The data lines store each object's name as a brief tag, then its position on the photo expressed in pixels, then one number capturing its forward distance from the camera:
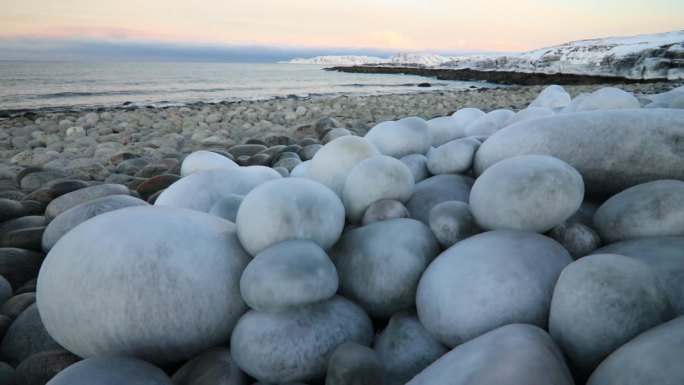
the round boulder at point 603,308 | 1.03
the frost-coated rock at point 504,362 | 0.95
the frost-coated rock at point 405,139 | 2.58
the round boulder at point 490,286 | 1.24
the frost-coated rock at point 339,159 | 2.15
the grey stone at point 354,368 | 1.15
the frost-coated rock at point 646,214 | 1.39
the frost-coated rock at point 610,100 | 2.77
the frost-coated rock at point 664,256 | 1.19
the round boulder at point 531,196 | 1.41
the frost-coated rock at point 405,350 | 1.31
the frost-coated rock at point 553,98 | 4.43
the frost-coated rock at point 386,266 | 1.50
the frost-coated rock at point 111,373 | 1.18
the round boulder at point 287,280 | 1.30
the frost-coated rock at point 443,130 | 3.04
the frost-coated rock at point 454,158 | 2.19
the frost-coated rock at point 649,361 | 0.84
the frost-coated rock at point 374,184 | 1.83
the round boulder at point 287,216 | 1.51
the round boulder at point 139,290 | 1.38
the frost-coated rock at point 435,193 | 1.94
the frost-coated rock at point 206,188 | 2.19
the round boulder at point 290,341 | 1.28
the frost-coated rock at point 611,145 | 1.80
